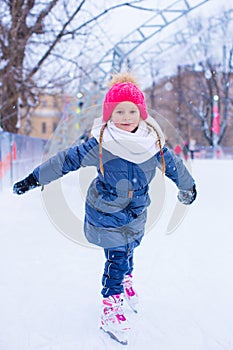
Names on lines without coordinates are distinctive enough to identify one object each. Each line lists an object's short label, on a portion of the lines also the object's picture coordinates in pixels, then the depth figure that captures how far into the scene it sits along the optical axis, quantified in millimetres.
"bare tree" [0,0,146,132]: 10414
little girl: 2184
